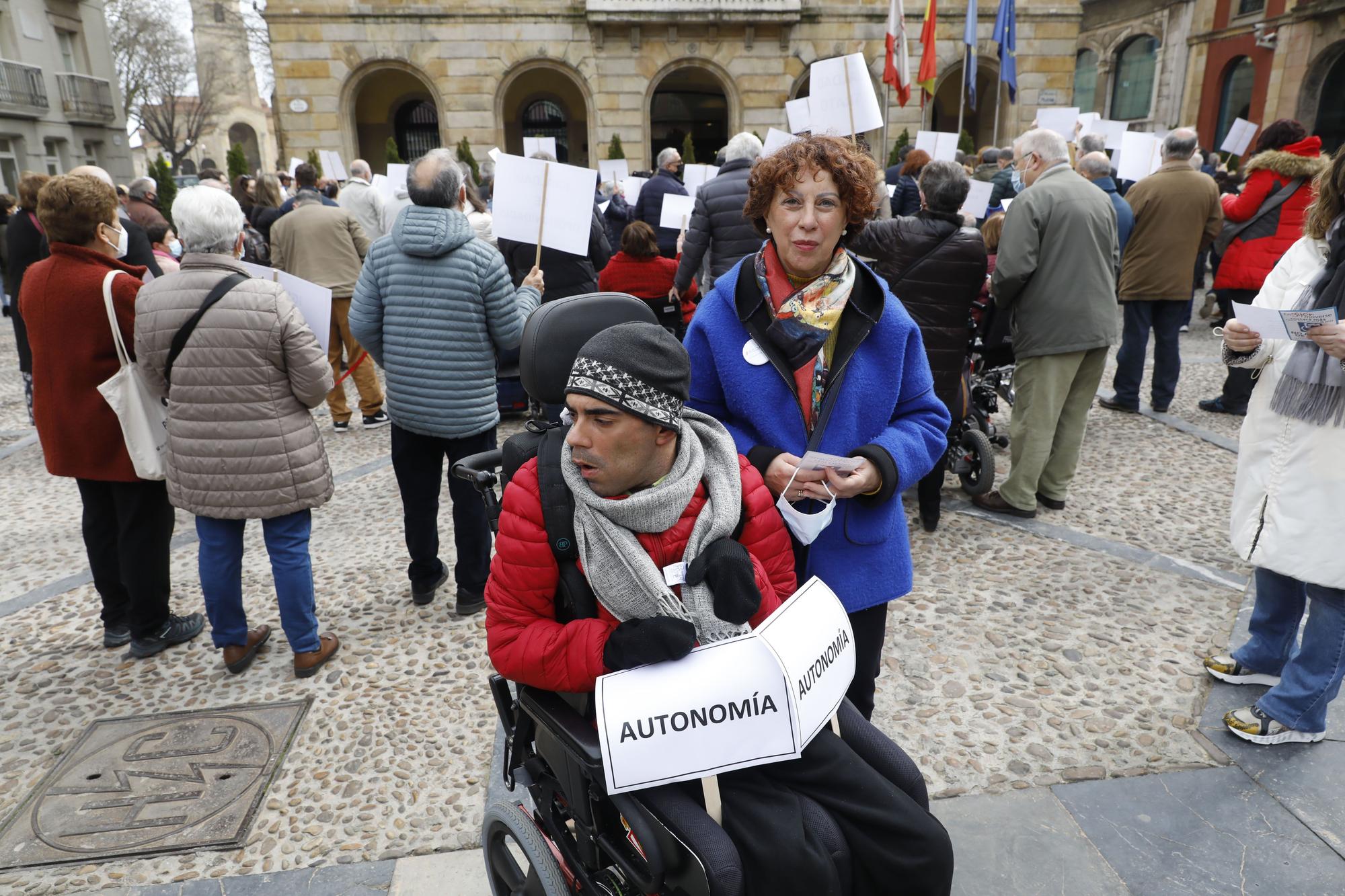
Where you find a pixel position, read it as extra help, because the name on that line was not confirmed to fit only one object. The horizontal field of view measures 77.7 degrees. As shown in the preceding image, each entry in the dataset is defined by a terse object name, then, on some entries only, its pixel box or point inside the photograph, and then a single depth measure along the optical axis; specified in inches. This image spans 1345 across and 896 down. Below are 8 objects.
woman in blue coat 80.4
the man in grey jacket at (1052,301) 181.2
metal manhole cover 103.0
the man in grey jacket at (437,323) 142.9
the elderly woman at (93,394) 128.1
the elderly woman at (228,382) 121.1
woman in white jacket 101.9
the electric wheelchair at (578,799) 60.6
